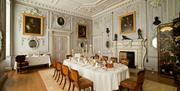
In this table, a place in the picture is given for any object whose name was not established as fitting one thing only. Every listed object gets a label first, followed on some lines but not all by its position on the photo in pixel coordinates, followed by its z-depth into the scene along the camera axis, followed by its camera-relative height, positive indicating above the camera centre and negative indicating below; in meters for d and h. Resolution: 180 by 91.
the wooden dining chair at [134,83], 2.00 -1.03
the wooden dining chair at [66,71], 2.48 -0.82
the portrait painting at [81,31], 7.50 +1.30
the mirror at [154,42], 4.33 +0.13
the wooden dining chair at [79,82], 2.10 -1.03
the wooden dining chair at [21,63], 4.47 -0.98
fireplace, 4.81 -0.36
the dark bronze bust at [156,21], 4.21 +1.20
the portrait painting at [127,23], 5.21 +1.44
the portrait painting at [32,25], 5.51 +1.42
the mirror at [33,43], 5.66 +0.14
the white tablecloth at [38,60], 4.85 -0.93
